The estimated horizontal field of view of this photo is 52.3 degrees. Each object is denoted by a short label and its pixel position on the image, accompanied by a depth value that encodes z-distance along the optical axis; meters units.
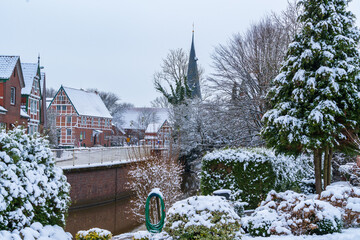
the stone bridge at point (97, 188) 19.11
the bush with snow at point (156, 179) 17.10
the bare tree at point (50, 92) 93.32
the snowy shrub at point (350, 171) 14.63
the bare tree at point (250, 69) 22.25
